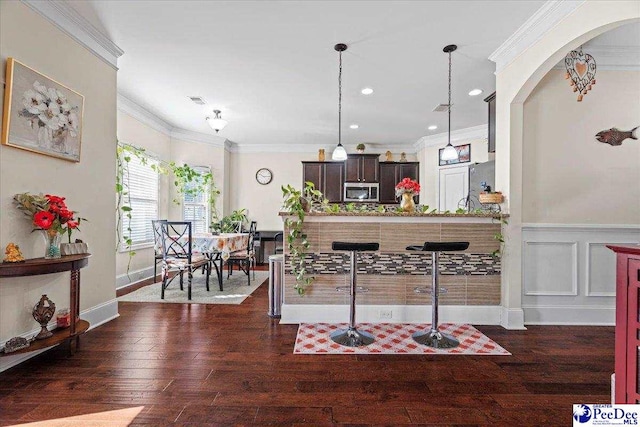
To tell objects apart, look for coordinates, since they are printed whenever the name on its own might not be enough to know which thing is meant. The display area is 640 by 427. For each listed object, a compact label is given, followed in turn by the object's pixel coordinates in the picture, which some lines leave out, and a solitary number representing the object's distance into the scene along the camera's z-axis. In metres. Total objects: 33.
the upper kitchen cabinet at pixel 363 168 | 6.48
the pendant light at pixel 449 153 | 3.55
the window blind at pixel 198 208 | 6.05
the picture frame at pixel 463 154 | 5.86
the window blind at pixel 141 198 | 4.62
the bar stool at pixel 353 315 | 2.43
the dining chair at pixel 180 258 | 3.86
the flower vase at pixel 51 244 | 2.24
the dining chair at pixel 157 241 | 4.24
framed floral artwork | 2.08
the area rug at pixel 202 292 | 3.77
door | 5.95
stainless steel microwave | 6.47
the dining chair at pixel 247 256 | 4.55
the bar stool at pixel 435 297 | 2.43
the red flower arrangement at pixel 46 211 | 2.12
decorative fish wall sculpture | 2.41
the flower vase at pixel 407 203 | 3.16
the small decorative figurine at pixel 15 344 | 1.98
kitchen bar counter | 3.06
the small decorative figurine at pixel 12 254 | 2.01
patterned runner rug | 2.41
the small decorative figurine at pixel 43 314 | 2.17
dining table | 4.22
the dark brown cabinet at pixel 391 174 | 6.53
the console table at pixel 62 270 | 1.96
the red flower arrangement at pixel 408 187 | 3.14
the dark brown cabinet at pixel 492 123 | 3.50
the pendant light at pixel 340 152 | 3.76
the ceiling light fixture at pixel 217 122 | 4.57
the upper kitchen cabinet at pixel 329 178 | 6.52
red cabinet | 1.28
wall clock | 6.99
